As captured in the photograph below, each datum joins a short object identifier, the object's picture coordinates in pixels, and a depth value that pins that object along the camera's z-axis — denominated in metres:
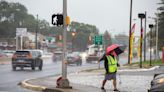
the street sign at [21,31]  122.47
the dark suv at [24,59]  42.22
